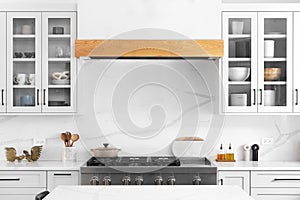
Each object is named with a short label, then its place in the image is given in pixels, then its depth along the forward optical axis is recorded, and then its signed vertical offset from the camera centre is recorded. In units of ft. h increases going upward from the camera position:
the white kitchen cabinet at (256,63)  14.94 +1.02
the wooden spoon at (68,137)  15.73 -1.23
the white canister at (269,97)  14.99 +0.01
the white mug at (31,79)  15.06 +0.52
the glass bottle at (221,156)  15.58 -1.78
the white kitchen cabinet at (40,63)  15.02 +1.00
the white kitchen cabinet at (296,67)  14.92 +0.91
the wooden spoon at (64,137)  15.75 -1.23
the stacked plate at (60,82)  15.04 +0.44
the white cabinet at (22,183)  14.12 -2.39
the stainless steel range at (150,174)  13.71 -2.07
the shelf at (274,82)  14.96 +0.45
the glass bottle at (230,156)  15.57 -1.79
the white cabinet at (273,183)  14.19 -2.38
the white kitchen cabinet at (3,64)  14.98 +0.97
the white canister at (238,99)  14.97 -0.04
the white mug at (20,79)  15.01 +0.53
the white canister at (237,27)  15.02 +2.09
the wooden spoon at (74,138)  15.85 -1.27
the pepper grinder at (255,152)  15.89 -1.69
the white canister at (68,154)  15.48 -1.73
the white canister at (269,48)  14.98 +1.47
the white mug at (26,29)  15.06 +2.01
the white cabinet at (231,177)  14.24 -2.23
